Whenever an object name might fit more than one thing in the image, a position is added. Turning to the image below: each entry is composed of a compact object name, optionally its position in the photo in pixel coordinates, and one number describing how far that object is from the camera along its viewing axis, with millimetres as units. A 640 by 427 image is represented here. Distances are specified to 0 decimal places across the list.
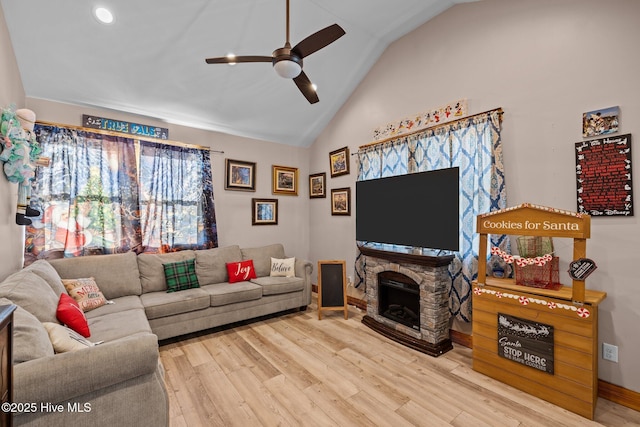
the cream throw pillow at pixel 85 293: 2619
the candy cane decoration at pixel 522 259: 2191
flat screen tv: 2764
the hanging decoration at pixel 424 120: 3004
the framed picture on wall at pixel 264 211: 4680
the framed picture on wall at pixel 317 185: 4867
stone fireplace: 2824
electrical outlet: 2084
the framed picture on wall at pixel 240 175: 4410
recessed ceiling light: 2522
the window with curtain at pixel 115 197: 3104
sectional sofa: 1252
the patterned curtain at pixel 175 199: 3693
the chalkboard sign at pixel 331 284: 3748
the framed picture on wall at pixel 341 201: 4324
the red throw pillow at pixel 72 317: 1983
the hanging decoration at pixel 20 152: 2010
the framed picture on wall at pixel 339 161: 4359
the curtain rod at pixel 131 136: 3170
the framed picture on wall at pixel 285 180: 4922
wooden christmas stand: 1924
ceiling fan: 1952
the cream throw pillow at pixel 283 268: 4070
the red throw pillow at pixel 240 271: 3809
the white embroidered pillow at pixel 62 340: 1502
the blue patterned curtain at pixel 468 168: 2664
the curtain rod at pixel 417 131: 2705
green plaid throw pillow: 3387
